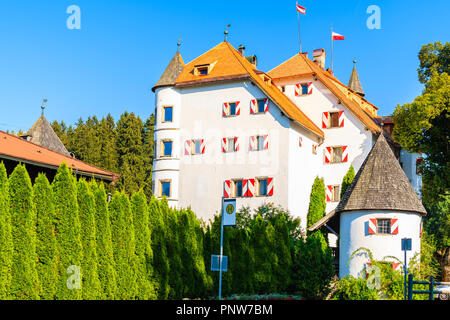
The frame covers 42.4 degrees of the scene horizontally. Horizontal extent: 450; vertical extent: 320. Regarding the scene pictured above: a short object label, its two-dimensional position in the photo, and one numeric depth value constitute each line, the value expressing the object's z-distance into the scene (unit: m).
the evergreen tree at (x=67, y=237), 17.53
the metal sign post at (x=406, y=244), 21.47
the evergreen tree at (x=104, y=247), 19.22
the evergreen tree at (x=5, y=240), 15.75
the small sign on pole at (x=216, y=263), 19.16
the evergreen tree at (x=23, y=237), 16.19
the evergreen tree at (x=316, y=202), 38.03
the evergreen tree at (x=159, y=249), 21.75
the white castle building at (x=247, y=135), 37.03
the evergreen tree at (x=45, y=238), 17.02
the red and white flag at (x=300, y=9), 44.38
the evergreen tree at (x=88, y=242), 18.38
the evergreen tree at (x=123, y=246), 20.06
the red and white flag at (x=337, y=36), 45.91
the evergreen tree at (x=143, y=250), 20.91
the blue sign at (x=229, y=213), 18.66
